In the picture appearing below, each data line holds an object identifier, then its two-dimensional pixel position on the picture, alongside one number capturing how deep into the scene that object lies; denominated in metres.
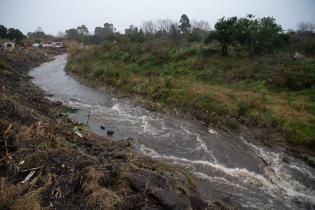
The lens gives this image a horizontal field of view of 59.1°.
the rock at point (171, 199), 7.15
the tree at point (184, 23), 52.84
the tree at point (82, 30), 123.07
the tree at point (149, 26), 72.71
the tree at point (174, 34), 42.03
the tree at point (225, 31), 26.45
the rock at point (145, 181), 7.74
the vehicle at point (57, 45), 80.16
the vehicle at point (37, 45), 72.06
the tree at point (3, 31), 67.76
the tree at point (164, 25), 73.16
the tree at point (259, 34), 25.02
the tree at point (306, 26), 41.12
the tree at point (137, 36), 41.03
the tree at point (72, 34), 108.59
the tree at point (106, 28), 96.49
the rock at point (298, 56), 21.89
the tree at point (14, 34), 69.44
